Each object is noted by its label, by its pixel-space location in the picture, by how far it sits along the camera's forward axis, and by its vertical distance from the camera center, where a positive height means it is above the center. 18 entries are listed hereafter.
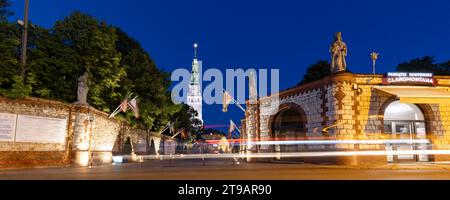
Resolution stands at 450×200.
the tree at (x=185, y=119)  65.69 +5.01
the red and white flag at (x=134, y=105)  29.50 +3.09
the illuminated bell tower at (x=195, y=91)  183.75 +26.26
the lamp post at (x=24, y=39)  22.97 +6.21
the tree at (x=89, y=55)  28.08 +6.74
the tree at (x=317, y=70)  56.38 +11.12
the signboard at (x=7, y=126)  19.88 +0.99
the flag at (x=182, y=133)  64.32 +2.22
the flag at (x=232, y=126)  38.84 +2.11
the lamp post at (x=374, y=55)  25.59 +5.99
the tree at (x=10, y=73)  20.61 +4.09
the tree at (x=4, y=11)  28.07 +9.80
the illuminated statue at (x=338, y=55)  24.23 +5.69
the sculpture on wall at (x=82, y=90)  25.31 +3.59
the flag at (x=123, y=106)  28.00 +2.87
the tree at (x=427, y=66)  56.47 +12.03
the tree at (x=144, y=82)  38.22 +6.41
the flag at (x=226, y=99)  31.76 +3.91
